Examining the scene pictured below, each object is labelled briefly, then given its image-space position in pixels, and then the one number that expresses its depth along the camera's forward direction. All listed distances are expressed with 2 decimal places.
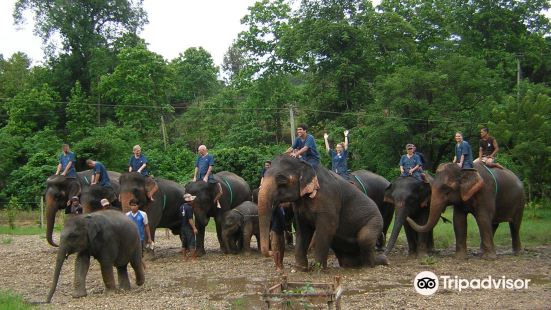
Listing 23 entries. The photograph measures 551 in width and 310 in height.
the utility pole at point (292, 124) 30.80
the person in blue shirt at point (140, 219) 13.28
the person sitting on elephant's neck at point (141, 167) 16.27
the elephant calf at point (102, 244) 10.72
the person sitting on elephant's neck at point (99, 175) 16.28
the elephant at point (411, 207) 15.33
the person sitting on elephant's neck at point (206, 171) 16.92
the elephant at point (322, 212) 12.20
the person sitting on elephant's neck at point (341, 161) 16.45
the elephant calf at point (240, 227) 17.03
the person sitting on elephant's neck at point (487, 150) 16.34
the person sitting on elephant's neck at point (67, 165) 17.59
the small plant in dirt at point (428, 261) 13.91
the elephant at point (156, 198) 15.67
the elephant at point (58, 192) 17.58
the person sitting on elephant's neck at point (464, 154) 15.06
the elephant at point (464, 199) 14.86
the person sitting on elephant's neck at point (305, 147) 13.18
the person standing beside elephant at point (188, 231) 16.56
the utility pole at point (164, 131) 46.77
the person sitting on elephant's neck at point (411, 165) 15.92
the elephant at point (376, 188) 17.61
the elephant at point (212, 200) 16.69
